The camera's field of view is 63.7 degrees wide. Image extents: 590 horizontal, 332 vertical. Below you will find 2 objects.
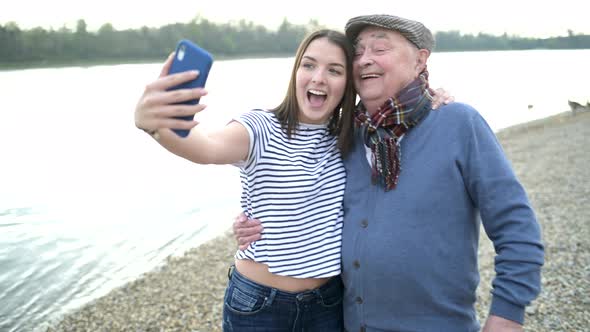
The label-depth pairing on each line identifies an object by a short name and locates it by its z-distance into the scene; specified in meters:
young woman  2.21
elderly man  1.92
